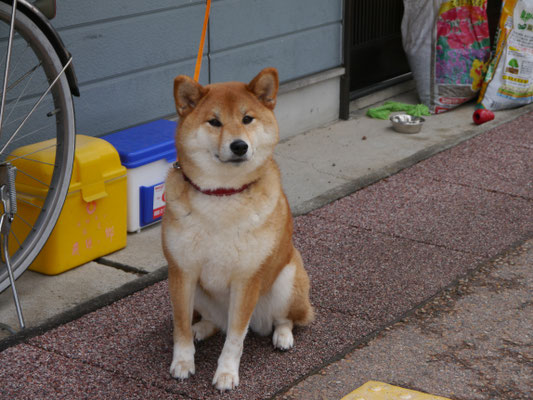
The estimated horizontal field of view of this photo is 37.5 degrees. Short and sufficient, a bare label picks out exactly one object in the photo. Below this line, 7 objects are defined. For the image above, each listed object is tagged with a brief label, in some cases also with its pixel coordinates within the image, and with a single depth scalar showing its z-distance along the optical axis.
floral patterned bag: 6.16
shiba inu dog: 2.58
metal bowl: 5.79
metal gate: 6.16
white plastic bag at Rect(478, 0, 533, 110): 6.18
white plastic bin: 3.91
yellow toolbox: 3.52
